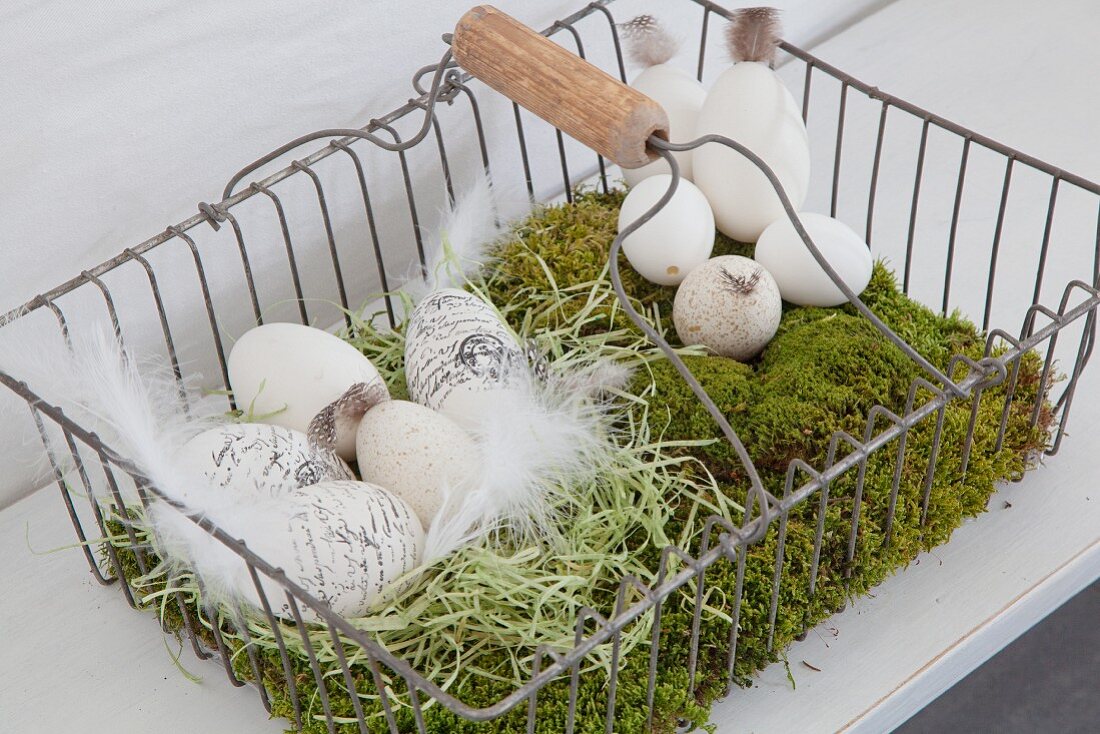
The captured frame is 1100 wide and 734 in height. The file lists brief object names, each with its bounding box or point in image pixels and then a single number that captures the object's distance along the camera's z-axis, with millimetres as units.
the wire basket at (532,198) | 906
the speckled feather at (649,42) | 1078
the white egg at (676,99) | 1068
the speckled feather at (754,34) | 1038
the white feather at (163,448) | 881
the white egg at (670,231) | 1016
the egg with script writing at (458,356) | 958
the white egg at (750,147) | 1030
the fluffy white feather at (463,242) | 1041
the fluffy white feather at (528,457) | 913
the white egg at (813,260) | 1010
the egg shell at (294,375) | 956
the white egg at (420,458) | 925
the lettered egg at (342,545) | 885
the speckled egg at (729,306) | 996
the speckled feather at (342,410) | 952
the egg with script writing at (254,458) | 912
